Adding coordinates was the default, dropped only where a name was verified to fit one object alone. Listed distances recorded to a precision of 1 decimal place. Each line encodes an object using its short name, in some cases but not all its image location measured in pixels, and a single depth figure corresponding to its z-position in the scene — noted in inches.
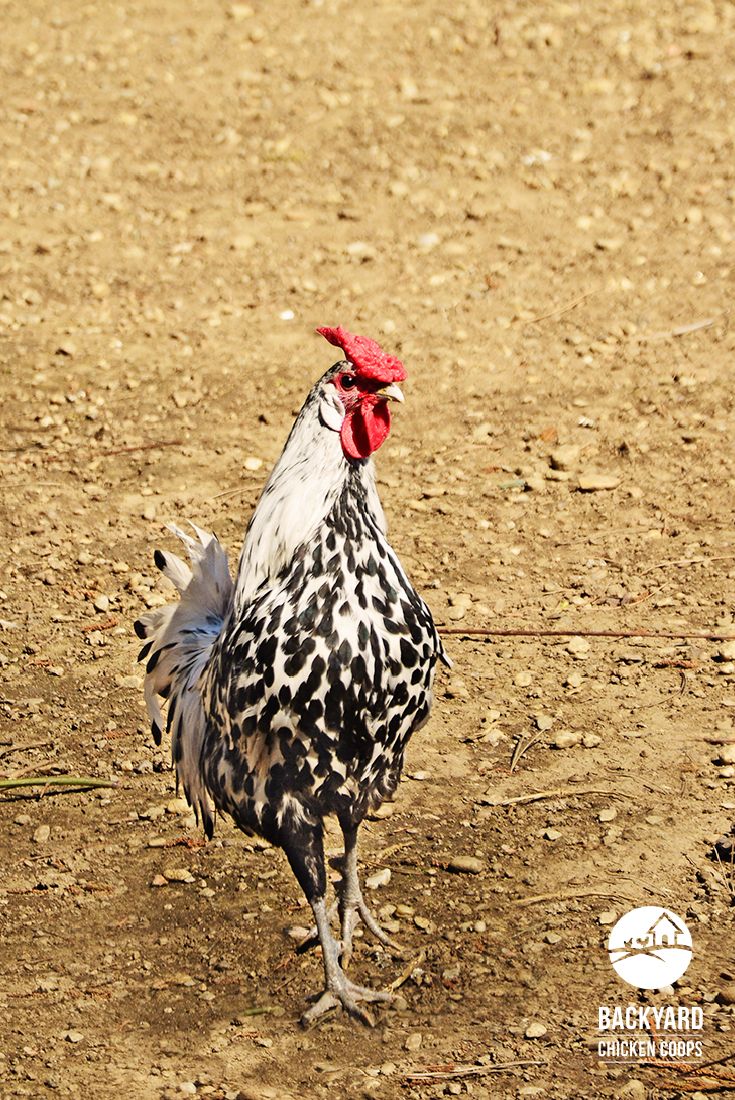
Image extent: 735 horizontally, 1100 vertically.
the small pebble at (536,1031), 312.8
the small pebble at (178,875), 370.6
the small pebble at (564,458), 554.9
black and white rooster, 303.4
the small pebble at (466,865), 366.3
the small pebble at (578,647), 454.0
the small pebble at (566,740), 412.6
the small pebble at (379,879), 369.4
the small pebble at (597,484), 541.3
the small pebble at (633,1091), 297.1
